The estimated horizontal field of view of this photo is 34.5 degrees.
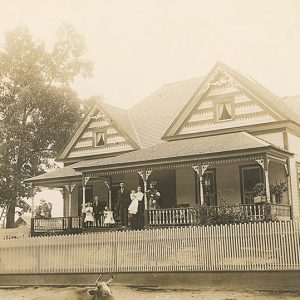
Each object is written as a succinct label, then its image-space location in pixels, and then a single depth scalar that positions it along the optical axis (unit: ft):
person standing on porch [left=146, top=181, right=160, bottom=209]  71.21
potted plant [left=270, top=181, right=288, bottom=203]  67.97
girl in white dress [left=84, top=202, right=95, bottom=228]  73.97
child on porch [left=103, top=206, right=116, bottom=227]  72.84
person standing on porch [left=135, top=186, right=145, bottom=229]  69.26
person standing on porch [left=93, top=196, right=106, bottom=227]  75.66
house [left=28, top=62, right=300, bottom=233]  67.31
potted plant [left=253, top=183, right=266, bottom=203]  61.78
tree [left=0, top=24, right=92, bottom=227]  117.08
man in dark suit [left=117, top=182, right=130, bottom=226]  74.34
